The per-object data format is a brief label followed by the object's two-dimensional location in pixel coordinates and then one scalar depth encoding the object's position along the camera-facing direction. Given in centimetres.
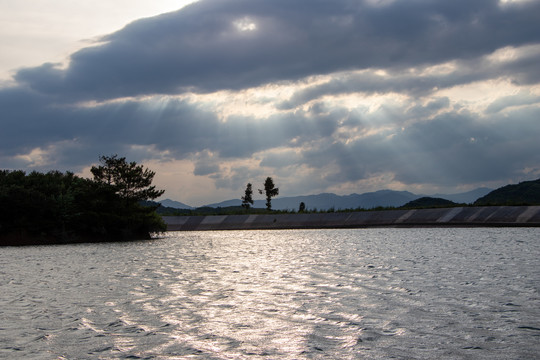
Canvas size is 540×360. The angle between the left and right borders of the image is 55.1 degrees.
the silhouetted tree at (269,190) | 16500
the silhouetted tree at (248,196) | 17225
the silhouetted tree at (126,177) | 8406
